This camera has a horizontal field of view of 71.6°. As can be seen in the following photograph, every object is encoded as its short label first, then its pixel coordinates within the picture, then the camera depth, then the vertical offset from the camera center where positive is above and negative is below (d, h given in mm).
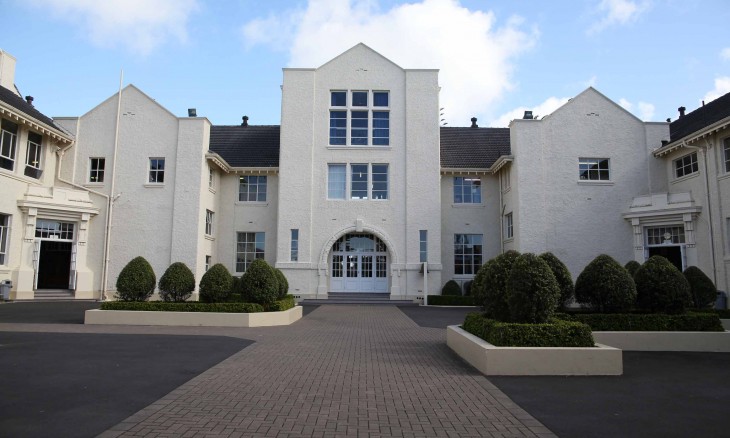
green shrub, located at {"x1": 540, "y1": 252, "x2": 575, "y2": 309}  11250 +26
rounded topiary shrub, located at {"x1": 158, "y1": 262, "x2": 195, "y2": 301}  15508 -169
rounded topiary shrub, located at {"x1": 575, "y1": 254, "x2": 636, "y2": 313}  11719 -133
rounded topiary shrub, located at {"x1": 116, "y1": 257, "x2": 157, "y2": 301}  15391 -145
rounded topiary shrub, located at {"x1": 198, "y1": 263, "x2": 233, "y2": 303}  15414 -274
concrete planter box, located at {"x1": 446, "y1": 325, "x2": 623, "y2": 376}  8453 -1333
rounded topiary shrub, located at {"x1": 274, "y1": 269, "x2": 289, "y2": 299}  16375 -150
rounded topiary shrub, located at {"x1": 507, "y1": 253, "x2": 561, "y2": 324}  9359 -221
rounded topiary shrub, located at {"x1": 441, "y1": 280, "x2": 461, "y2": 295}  25234 -438
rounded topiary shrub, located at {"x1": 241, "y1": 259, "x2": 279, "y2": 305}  15305 -229
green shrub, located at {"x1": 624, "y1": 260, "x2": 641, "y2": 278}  14286 +449
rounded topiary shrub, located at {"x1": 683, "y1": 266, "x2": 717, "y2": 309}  15320 -226
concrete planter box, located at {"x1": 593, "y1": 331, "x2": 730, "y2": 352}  11305 -1305
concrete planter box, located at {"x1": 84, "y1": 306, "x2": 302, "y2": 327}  14641 -1173
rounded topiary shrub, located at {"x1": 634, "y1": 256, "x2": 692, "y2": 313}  11852 -162
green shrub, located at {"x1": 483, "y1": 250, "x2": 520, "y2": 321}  10086 -133
